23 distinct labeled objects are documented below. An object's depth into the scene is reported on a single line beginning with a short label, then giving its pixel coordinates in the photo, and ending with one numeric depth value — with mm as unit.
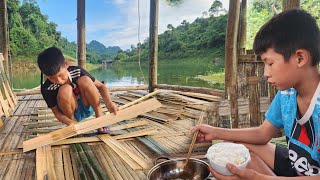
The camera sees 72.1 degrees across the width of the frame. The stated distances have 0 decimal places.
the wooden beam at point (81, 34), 4569
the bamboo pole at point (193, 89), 4119
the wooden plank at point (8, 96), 3559
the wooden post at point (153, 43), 4896
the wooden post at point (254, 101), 2148
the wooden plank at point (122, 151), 1807
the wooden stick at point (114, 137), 2202
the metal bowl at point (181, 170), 1264
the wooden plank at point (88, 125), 2059
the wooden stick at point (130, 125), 2605
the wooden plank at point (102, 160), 1680
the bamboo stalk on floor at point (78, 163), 1624
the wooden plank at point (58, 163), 1668
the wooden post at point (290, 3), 2651
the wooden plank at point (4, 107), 3151
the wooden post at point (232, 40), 3667
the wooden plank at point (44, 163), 1637
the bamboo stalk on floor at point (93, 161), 1628
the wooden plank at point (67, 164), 1655
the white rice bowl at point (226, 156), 1093
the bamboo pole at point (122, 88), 4984
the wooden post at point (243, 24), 5400
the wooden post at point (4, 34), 4172
